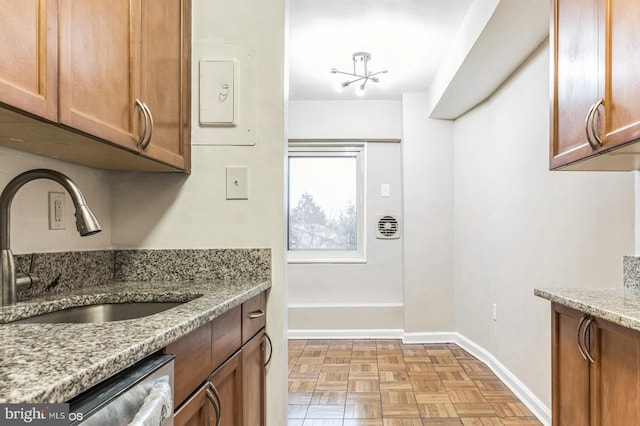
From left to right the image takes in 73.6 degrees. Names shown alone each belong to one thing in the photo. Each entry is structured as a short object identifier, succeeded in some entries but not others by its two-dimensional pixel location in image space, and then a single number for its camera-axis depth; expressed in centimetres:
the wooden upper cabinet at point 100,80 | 85
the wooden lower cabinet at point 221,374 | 94
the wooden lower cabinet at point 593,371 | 105
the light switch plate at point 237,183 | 171
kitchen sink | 123
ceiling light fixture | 306
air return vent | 421
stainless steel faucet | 101
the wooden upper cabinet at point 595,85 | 114
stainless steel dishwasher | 59
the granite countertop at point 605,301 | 106
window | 434
